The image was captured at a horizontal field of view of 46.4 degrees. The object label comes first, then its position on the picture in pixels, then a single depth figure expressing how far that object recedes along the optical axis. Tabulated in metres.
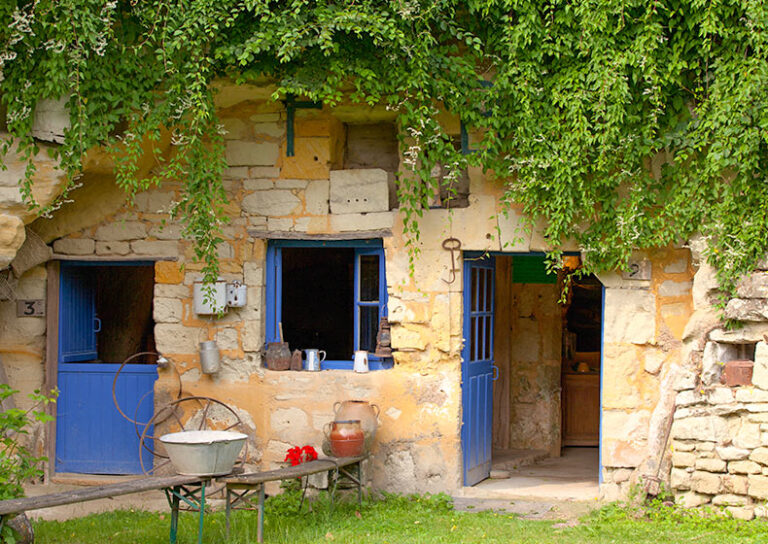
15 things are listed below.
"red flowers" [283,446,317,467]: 6.70
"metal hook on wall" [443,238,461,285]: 7.11
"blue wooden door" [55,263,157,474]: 7.86
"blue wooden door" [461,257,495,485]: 7.31
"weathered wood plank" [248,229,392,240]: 7.25
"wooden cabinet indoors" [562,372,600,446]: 9.40
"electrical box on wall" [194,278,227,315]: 7.29
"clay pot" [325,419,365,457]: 6.66
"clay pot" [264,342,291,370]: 7.41
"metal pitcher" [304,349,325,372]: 7.41
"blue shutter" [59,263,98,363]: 7.94
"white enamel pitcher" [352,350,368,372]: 7.27
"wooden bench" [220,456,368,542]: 5.79
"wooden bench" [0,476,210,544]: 4.86
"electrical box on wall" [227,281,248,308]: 7.37
